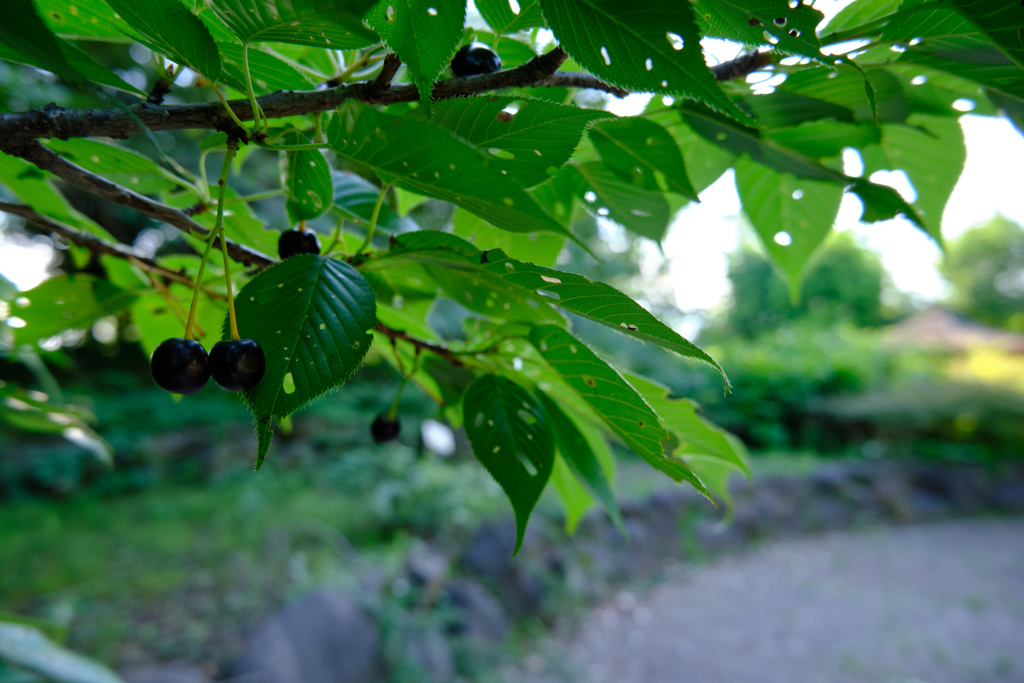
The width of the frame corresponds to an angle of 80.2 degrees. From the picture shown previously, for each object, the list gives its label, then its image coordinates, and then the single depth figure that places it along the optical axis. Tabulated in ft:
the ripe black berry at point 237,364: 0.38
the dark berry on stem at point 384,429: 0.66
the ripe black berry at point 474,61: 0.42
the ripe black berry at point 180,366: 0.43
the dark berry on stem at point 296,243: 0.51
